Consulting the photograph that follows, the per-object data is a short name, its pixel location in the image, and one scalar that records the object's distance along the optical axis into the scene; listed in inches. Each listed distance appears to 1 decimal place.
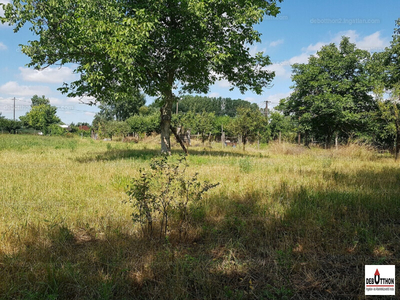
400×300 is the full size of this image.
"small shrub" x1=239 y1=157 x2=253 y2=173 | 369.3
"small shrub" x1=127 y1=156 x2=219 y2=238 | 155.5
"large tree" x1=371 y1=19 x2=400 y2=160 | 562.3
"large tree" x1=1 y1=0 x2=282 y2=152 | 381.1
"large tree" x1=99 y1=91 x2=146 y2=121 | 2792.8
